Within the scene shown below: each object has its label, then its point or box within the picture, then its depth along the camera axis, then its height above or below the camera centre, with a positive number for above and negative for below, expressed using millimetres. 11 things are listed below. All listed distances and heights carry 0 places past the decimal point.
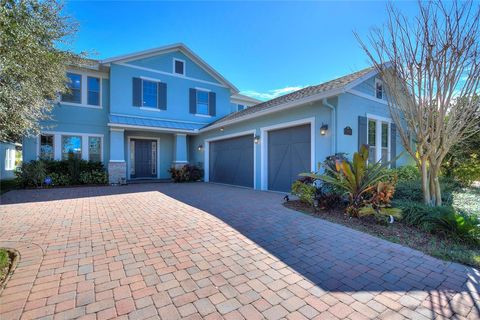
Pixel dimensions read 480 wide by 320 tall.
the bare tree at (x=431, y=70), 4703 +1971
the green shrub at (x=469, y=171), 9209 -454
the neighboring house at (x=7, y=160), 14562 -100
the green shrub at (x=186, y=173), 13023 -801
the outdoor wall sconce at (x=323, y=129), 7199 +955
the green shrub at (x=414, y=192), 6056 -911
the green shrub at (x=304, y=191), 6121 -854
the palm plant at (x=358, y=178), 5316 -436
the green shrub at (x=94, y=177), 11227 -909
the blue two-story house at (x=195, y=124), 7771 +1567
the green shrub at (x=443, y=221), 3857 -1117
